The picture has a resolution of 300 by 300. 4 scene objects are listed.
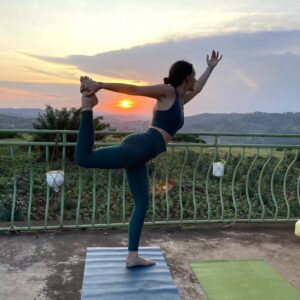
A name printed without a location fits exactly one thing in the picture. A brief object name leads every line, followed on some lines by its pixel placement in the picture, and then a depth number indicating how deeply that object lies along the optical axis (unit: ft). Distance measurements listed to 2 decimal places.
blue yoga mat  8.53
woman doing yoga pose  7.95
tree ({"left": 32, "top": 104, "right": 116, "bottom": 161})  30.69
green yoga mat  8.86
